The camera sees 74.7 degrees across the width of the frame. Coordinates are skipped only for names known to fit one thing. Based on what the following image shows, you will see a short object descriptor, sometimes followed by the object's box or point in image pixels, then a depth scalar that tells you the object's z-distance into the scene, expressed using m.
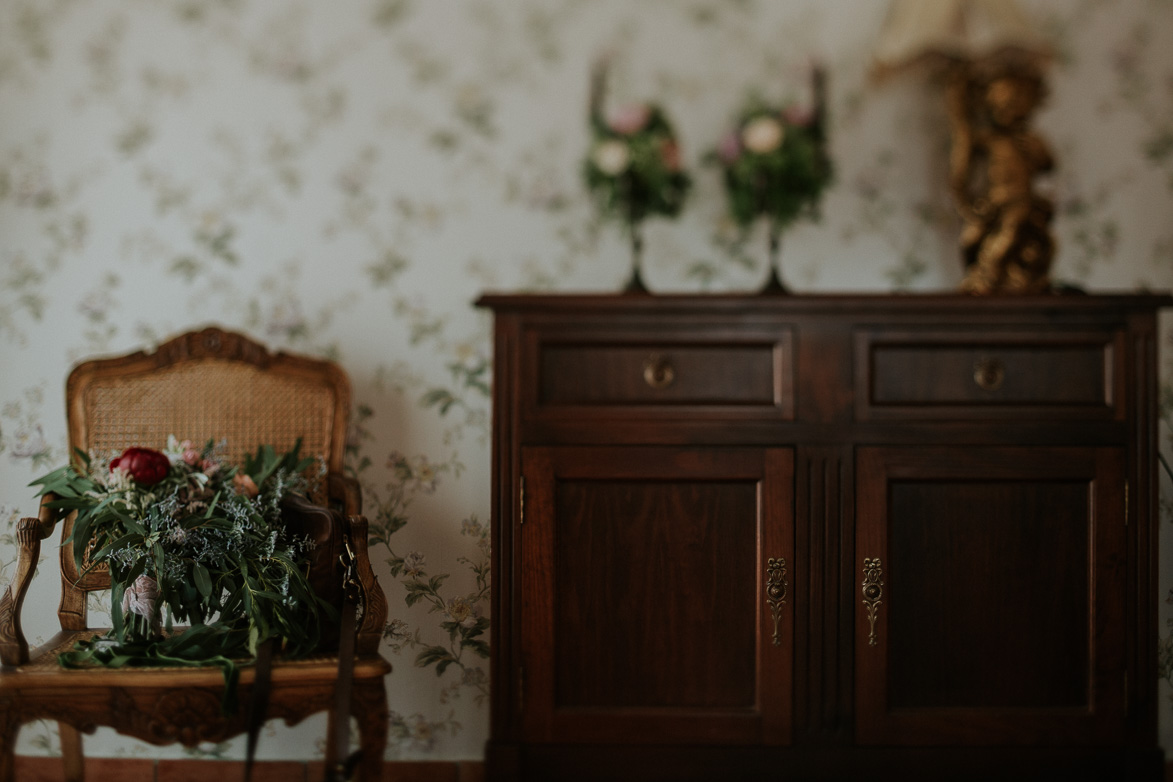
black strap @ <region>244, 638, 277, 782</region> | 1.37
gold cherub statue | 1.86
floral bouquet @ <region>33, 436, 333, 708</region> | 1.45
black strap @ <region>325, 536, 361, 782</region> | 1.40
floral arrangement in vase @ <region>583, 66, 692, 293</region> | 1.88
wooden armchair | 1.39
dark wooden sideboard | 1.57
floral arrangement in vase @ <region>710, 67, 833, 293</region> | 1.86
